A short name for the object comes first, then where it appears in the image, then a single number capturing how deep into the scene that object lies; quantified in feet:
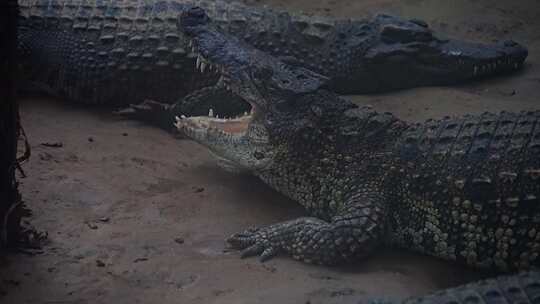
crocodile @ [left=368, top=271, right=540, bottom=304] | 22.03
